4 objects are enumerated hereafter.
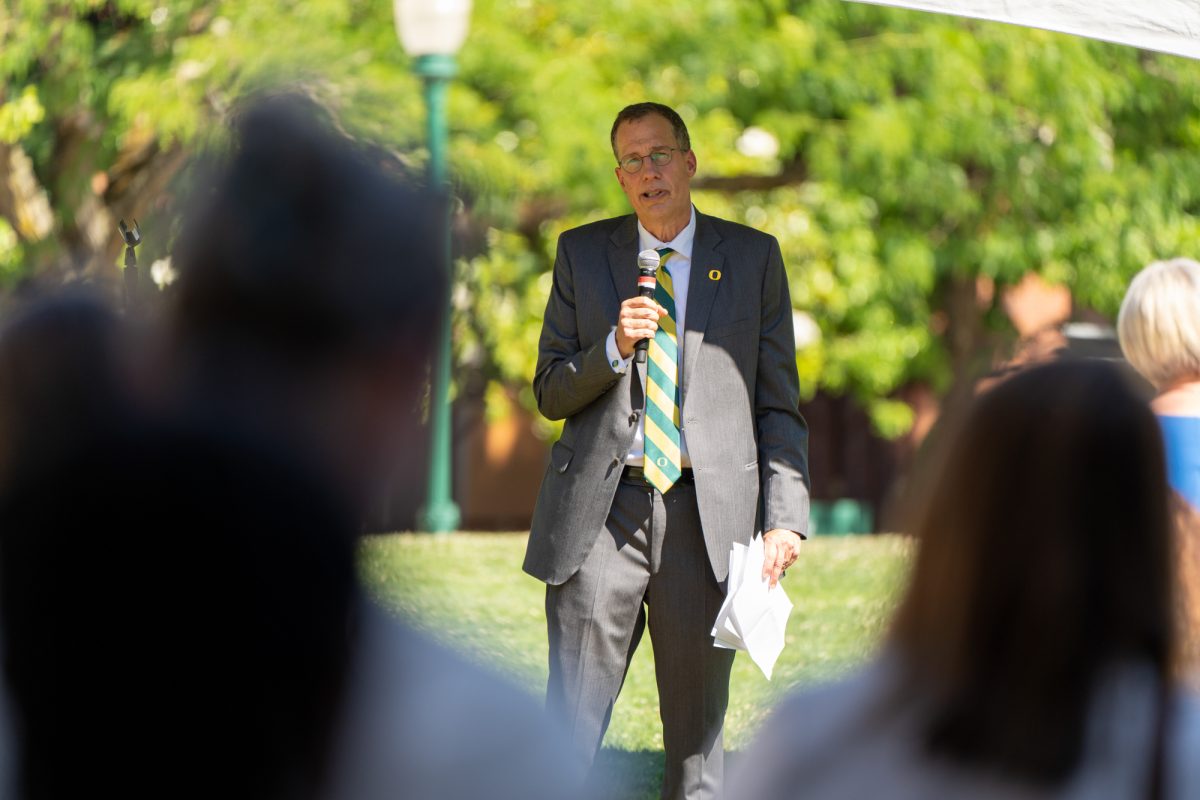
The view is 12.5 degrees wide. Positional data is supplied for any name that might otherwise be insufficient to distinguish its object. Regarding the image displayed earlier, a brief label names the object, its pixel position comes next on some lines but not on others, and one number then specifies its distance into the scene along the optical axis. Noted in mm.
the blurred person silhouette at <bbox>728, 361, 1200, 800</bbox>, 8161
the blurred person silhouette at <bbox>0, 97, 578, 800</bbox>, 7147
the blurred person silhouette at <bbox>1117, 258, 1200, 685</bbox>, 10944
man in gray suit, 11222
